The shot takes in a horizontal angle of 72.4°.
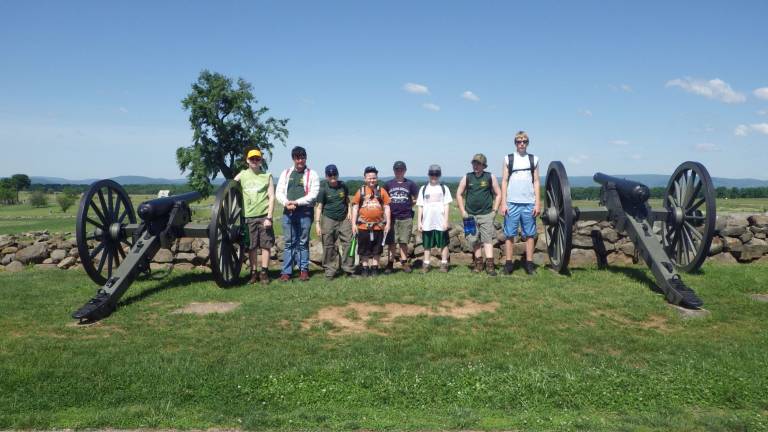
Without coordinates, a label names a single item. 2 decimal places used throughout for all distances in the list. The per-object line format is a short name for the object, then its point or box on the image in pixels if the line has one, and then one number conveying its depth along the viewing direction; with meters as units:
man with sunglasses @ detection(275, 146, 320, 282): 8.33
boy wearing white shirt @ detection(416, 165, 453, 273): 8.84
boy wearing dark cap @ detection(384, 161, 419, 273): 8.93
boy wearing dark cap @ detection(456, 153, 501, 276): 8.71
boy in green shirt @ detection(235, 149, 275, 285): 8.47
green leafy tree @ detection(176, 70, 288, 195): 45.31
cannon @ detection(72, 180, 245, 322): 7.56
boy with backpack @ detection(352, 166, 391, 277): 8.48
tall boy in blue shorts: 8.66
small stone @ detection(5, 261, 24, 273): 11.03
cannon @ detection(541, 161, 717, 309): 7.77
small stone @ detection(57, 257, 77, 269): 10.76
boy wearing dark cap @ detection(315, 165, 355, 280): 8.53
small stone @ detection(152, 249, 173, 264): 10.34
